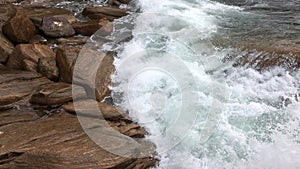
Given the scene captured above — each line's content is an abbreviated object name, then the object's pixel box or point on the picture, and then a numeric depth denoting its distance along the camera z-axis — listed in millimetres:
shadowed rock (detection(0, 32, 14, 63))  6691
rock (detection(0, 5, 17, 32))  8086
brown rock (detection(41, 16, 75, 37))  7721
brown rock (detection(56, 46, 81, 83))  5898
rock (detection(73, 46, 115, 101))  5734
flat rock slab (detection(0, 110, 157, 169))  4176
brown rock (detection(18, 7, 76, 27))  8097
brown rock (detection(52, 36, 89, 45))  7504
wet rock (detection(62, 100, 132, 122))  5203
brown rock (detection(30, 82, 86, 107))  5352
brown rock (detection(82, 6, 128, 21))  8859
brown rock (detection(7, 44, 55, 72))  6299
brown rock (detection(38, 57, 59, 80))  6078
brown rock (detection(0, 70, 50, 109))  5316
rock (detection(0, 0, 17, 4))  9869
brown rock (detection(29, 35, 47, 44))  7468
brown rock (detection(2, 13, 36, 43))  7195
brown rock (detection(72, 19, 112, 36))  7871
